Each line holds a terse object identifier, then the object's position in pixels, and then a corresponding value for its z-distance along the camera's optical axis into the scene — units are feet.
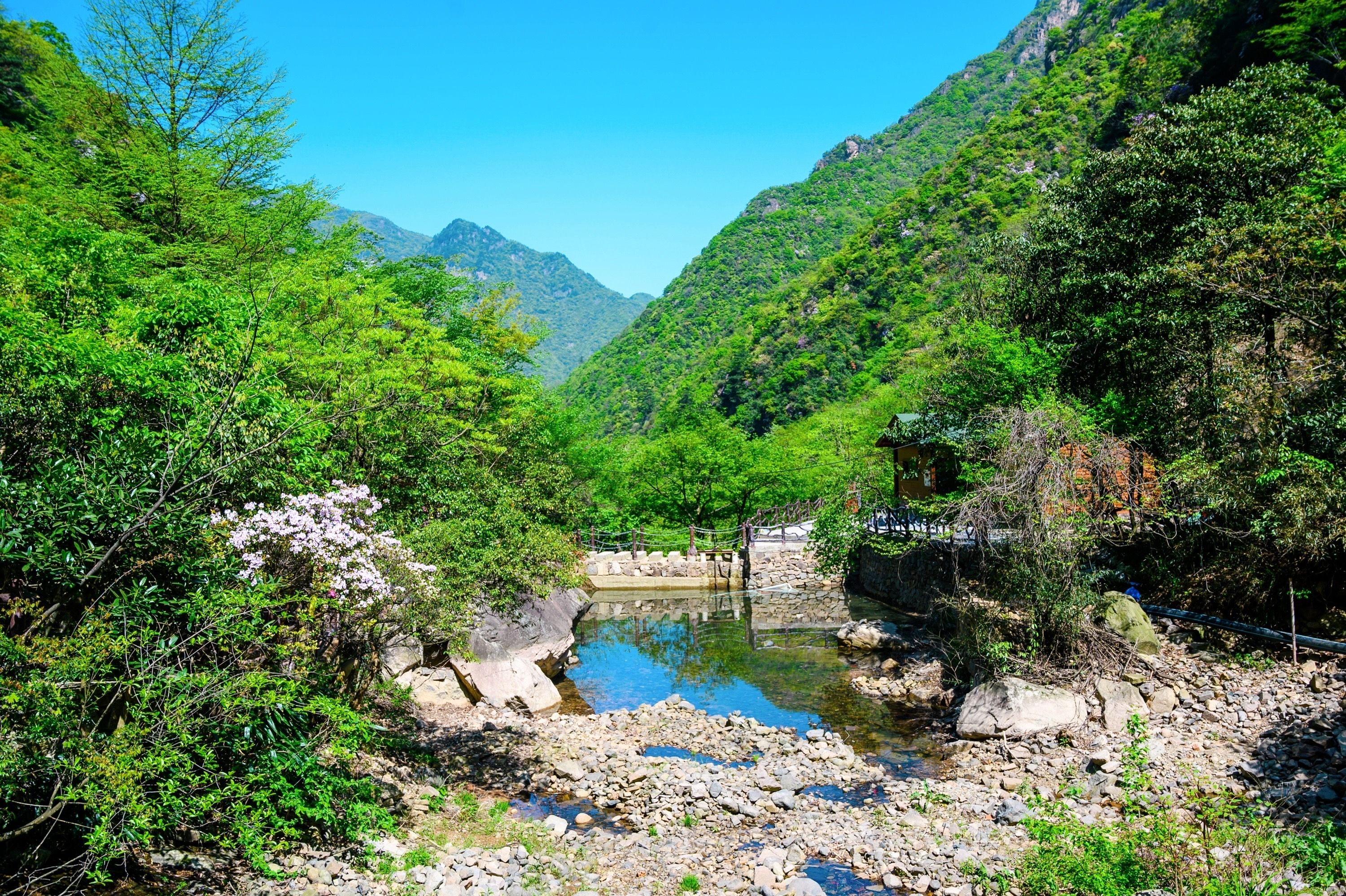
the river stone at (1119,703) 32.83
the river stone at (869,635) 55.57
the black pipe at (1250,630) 30.12
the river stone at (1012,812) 26.48
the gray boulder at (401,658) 36.55
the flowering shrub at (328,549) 21.70
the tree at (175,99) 46.32
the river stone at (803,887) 22.75
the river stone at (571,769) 33.19
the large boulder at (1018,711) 34.45
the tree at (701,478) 100.12
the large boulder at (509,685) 41.34
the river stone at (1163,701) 32.73
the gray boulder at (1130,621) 36.35
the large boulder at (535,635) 42.88
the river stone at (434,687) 39.37
